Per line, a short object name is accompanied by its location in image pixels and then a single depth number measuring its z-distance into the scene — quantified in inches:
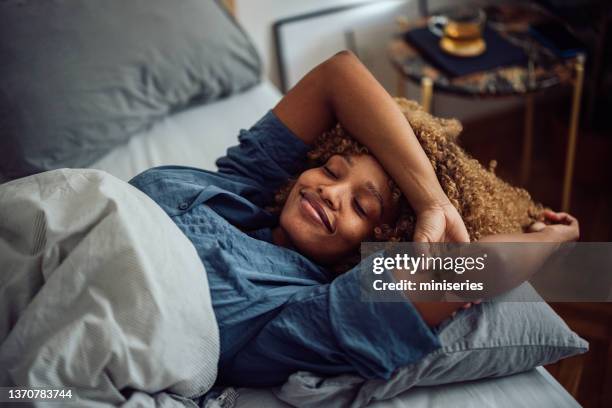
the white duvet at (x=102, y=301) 25.4
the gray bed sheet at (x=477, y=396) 30.6
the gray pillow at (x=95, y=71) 41.7
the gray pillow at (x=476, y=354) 29.1
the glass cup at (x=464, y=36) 57.5
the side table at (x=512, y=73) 54.0
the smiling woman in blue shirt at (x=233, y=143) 30.9
